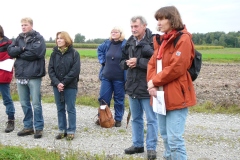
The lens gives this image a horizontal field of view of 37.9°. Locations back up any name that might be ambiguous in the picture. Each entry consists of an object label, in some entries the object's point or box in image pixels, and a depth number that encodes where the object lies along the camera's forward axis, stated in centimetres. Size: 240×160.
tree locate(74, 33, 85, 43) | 7781
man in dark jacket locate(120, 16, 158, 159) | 567
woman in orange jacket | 421
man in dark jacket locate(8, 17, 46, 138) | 688
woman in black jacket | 671
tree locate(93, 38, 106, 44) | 8726
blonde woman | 777
